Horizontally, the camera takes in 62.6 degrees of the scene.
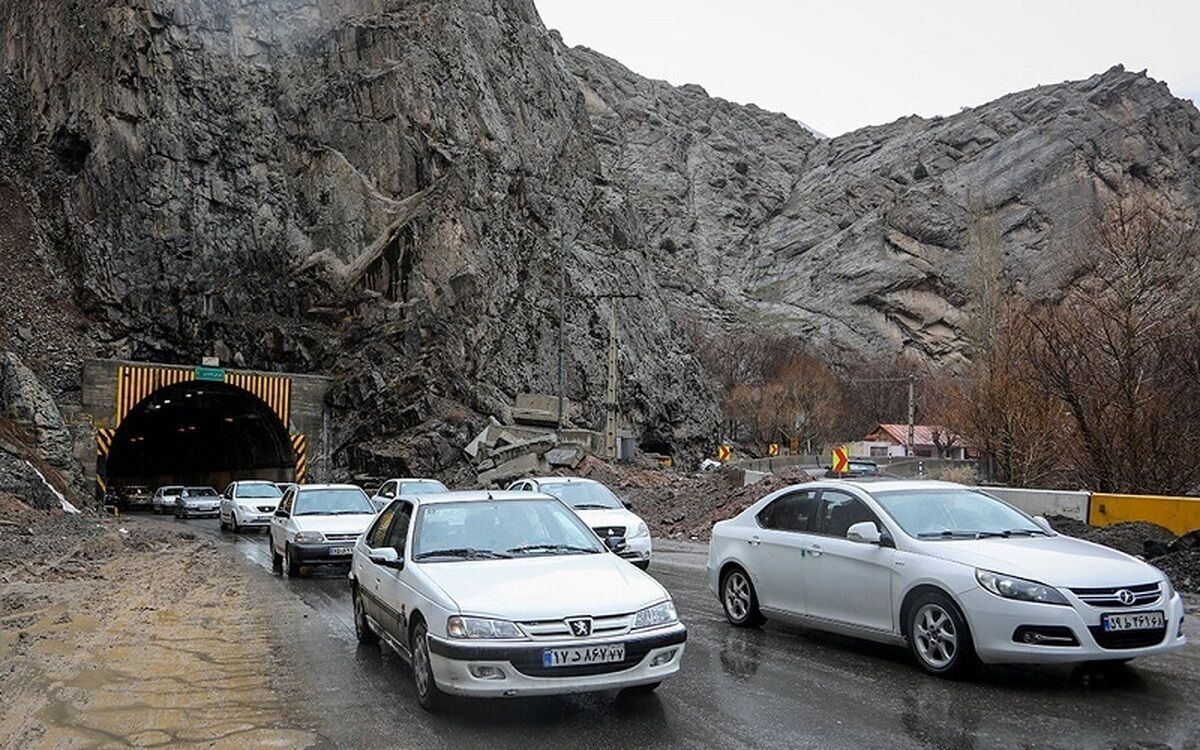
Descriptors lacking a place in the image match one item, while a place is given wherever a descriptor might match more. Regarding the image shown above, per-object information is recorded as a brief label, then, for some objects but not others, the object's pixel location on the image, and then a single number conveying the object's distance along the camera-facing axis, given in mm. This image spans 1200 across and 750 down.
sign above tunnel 42719
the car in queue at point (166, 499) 43750
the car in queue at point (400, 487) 20775
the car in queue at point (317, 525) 15383
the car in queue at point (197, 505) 37719
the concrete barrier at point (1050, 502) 16578
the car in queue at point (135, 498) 47316
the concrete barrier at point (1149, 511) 14797
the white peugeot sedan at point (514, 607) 6254
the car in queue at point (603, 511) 14703
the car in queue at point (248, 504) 27359
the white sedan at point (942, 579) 6961
